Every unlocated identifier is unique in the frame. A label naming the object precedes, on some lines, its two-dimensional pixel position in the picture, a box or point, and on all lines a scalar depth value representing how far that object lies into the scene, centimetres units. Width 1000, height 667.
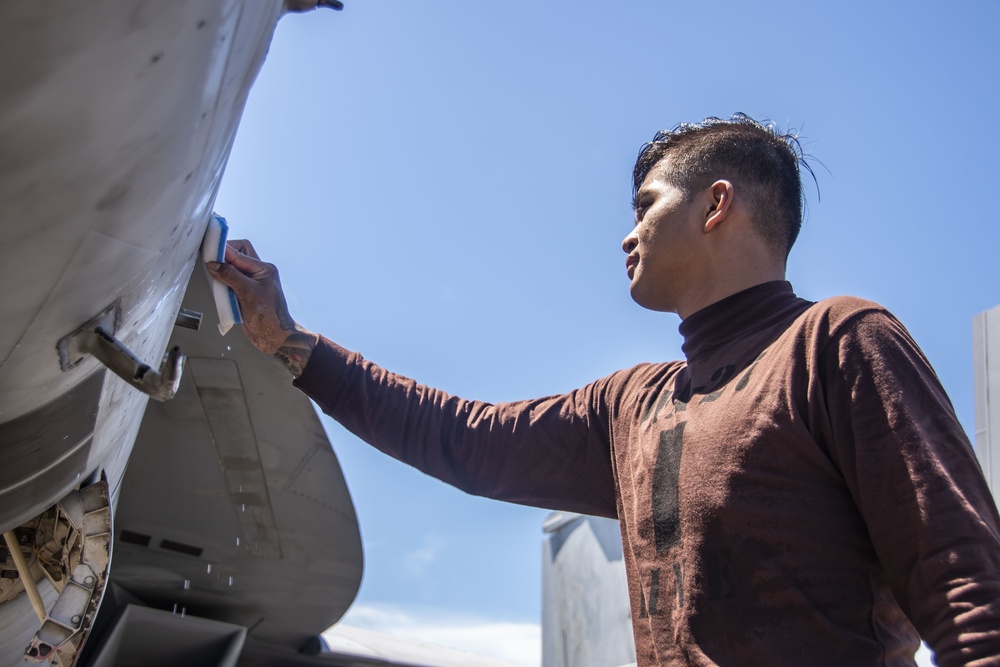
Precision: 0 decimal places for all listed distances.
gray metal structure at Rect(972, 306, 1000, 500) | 435
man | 135
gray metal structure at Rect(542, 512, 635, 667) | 590
